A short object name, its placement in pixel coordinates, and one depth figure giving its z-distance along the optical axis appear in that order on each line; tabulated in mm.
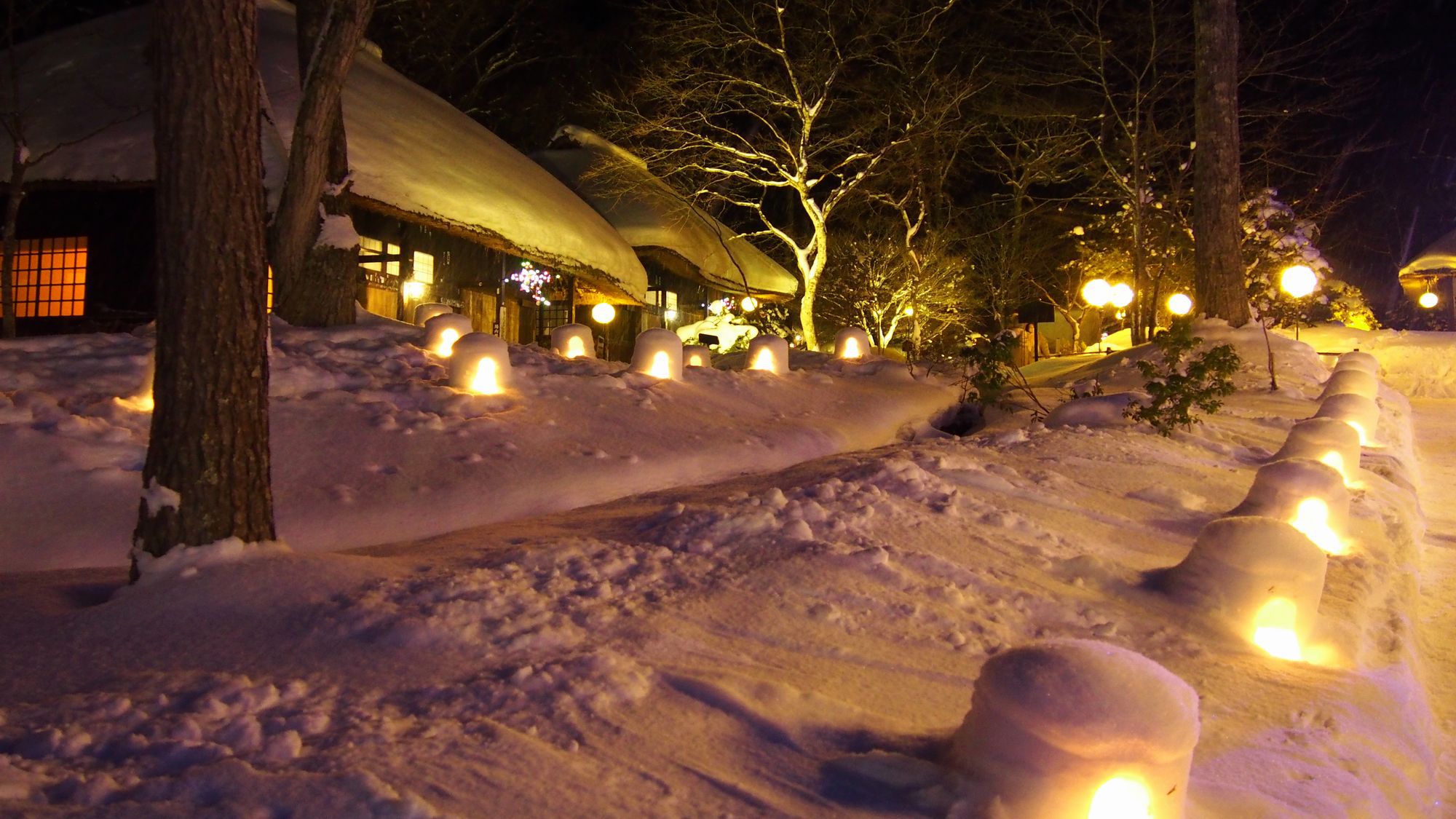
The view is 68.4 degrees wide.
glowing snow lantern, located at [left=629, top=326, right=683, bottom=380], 9820
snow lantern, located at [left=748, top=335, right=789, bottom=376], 11586
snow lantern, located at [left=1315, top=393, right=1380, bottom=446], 8469
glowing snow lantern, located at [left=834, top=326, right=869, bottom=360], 14180
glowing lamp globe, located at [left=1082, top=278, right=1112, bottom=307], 18812
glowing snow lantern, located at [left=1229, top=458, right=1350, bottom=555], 5422
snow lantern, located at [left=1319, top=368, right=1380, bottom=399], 10008
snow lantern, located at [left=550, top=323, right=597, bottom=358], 11711
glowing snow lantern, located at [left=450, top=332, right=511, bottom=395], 8234
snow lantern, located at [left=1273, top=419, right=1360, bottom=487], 6902
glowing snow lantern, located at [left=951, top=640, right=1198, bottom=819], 2473
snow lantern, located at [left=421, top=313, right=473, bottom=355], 9703
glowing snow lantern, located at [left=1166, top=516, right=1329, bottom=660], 4141
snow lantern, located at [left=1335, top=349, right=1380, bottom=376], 11820
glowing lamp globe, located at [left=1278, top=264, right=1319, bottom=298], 14812
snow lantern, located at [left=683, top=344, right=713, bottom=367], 11891
